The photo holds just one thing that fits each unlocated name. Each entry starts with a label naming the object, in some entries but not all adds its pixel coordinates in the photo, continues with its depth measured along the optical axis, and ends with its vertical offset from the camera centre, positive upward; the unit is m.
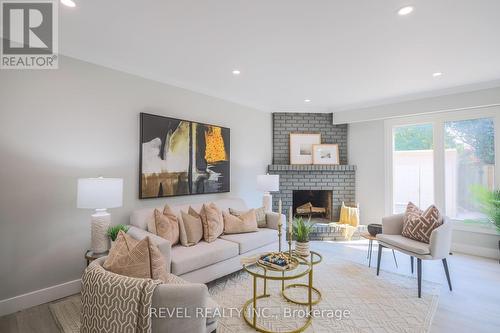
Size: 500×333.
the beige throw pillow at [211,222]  3.01 -0.66
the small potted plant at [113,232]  2.39 -0.60
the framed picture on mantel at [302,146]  5.16 +0.47
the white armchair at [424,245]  2.61 -0.86
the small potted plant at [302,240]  2.44 -0.71
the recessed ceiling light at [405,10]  1.92 +1.23
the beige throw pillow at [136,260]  1.55 -0.58
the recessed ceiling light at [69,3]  1.89 +1.28
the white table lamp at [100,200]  2.26 -0.28
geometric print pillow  2.84 -0.64
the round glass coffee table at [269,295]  2.01 -1.28
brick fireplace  5.13 -0.07
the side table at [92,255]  2.26 -0.79
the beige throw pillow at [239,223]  3.33 -0.74
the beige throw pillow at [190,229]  2.83 -0.70
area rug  2.10 -1.32
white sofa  2.42 -0.91
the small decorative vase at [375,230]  3.48 -0.86
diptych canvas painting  3.17 +0.16
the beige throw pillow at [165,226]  2.69 -0.63
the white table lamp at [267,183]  4.19 -0.25
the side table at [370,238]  3.39 -0.95
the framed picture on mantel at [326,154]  5.16 +0.30
